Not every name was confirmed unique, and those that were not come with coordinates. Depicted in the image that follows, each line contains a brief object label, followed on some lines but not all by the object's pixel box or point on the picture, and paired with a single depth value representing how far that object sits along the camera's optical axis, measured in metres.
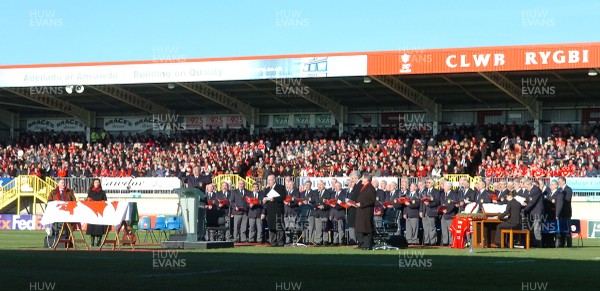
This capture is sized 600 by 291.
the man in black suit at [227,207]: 27.22
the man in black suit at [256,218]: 26.33
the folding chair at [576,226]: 26.27
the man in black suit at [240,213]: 26.77
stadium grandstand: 38.28
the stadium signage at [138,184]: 40.19
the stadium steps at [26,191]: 41.12
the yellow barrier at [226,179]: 39.66
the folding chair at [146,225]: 27.77
